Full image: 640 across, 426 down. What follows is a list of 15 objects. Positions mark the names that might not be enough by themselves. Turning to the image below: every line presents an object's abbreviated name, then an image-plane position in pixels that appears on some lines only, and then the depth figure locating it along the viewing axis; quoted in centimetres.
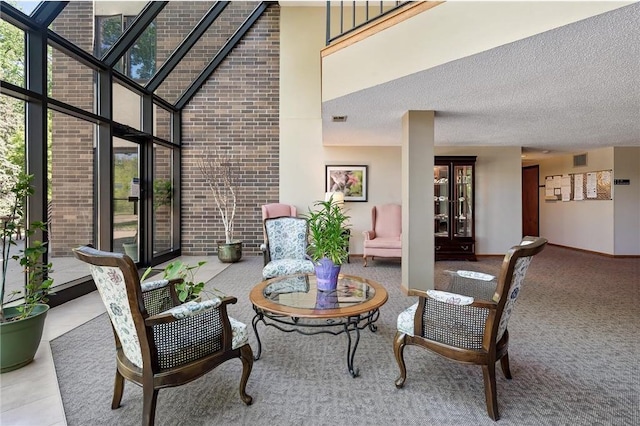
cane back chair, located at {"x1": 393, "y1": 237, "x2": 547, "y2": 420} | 168
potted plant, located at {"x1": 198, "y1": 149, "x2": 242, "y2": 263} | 638
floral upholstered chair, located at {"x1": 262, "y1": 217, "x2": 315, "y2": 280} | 397
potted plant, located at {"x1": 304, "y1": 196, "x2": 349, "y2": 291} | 239
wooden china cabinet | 610
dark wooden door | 851
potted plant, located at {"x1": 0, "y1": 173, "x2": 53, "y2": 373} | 207
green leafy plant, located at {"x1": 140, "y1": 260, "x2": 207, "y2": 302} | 175
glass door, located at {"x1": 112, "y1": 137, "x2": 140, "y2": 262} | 455
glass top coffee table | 198
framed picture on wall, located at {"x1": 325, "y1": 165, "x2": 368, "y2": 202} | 641
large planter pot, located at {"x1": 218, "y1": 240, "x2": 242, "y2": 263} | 579
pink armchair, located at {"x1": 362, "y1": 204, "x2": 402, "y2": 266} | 581
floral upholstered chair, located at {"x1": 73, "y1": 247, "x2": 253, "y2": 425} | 142
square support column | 370
